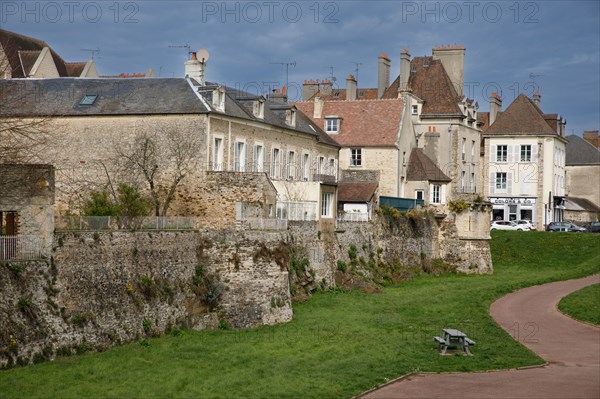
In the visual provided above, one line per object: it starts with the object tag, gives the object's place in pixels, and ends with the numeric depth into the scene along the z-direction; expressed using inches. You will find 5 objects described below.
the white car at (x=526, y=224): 2728.8
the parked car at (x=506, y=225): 2714.1
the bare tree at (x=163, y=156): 1518.2
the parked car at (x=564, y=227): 2721.5
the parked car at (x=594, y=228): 2746.1
